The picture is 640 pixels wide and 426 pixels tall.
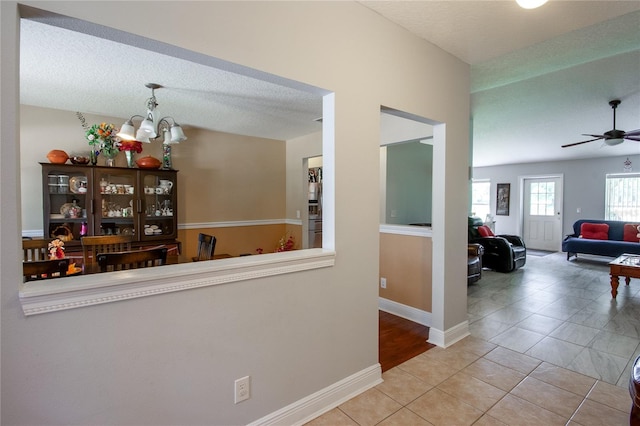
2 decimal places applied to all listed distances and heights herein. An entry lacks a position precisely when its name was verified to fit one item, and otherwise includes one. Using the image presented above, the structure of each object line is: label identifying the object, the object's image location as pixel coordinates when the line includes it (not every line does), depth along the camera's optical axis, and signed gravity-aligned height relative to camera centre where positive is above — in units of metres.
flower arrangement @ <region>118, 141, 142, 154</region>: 3.70 +0.75
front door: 8.11 -0.18
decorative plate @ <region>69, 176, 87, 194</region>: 3.48 +0.27
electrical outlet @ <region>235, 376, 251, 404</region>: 1.57 -0.97
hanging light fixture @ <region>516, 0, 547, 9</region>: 1.60 +1.10
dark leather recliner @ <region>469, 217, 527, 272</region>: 5.49 -0.81
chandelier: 2.77 +0.75
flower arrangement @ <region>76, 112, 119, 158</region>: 3.42 +0.81
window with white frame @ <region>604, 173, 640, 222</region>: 7.00 +0.23
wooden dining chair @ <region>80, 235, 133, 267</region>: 2.48 -0.33
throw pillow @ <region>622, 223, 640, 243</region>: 6.23 -0.55
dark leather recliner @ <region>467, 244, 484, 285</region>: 4.54 -0.87
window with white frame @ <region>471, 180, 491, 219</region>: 9.62 +0.29
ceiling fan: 4.20 +1.01
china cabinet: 3.41 +0.05
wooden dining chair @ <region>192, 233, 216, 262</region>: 2.92 -0.42
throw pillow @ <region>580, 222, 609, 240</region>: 6.66 -0.55
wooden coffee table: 3.83 -0.82
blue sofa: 6.06 -0.79
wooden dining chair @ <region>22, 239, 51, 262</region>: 2.49 -0.36
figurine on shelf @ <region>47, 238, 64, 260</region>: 2.18 -0.32
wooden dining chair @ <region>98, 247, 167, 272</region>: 1.71 -0.32
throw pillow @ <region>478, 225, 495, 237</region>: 5.84 -0.48
